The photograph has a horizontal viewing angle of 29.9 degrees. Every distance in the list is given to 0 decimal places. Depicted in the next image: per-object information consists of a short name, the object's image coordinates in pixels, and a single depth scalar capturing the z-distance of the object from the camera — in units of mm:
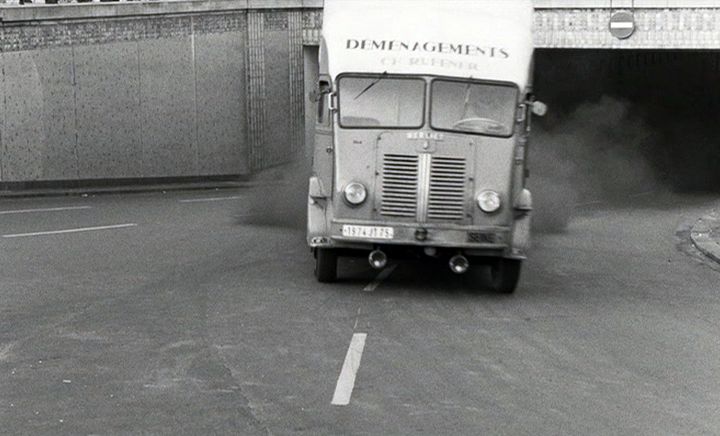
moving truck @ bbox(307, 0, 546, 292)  13641
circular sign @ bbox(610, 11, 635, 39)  29022
